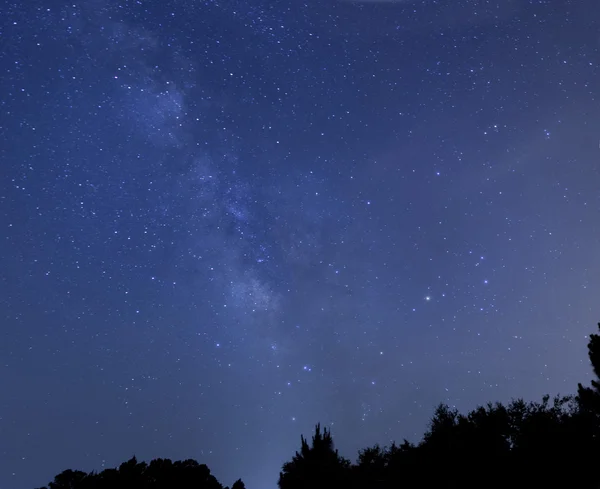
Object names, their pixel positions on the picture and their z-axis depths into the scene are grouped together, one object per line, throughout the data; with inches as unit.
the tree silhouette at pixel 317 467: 690.2
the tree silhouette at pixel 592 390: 904.9
